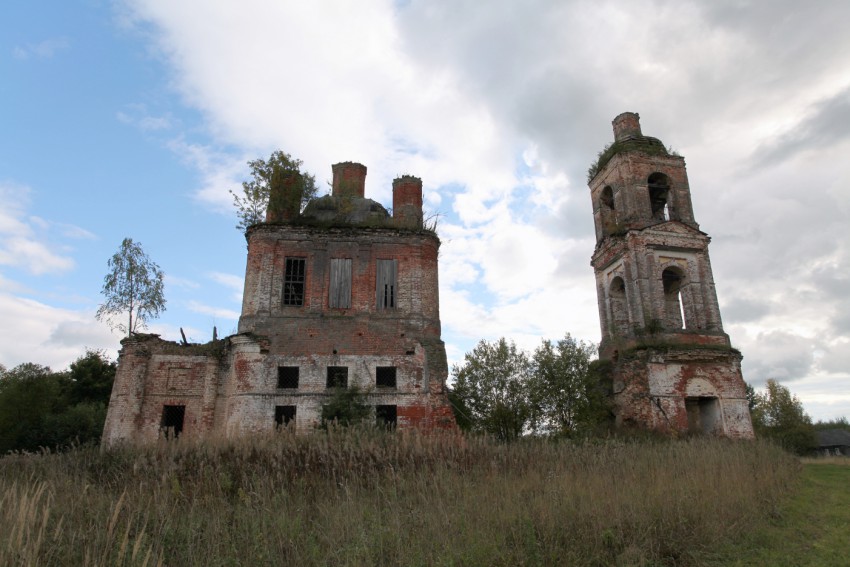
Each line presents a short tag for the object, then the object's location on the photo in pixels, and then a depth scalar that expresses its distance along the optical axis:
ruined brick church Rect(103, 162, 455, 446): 18.05
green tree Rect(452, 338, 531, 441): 20.44
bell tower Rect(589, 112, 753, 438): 20.50
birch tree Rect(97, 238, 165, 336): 26.36
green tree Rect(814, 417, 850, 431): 52.59
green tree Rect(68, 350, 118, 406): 35.38
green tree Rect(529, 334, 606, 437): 20.02
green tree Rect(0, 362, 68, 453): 29.22
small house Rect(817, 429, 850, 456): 45.25
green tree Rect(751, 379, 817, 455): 38.94
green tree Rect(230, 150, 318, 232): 21.03
